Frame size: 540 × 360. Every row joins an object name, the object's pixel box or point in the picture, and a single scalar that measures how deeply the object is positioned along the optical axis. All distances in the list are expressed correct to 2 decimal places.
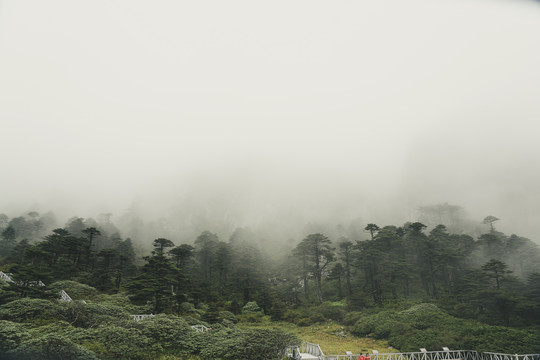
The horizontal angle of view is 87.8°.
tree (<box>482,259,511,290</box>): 27.17
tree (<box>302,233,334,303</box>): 41.99
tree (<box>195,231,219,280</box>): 47.28
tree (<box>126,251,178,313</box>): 25.03
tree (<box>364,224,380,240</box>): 40.72
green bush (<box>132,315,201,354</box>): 15.68
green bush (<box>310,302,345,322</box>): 32.87
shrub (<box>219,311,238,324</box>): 28.37
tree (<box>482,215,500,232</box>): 47.48
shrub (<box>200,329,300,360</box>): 14.97
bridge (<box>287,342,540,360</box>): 17.25
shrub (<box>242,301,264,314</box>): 34.94
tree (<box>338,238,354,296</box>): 40.46
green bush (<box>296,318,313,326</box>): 32.59
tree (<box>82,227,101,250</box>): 37.50
